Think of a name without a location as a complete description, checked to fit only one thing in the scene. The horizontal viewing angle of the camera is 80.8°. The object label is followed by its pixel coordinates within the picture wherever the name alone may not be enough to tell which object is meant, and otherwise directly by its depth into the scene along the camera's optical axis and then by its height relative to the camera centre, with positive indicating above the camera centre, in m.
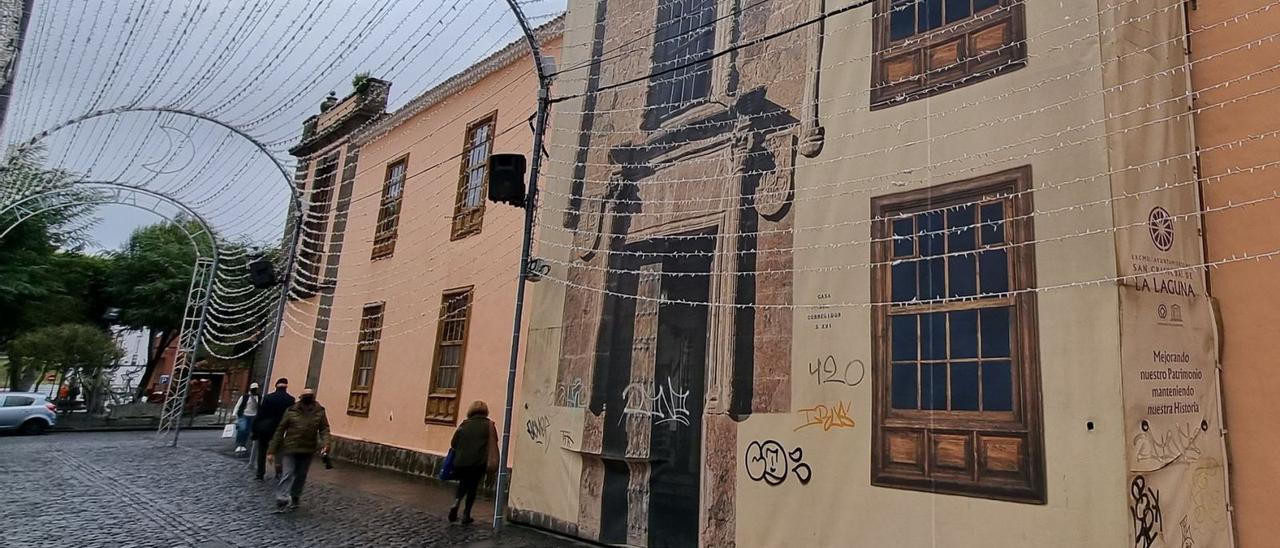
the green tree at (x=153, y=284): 29.62 +3.86
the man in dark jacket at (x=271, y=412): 11.41 -0.29
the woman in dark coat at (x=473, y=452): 8.49 -0.51
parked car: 20.61 -1.05
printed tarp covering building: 4.79 +1.11
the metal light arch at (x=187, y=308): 17.39 +2.02
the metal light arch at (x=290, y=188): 12.75 +4.05
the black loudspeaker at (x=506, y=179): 8.48 +2.53
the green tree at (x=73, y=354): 23.47 +0.71
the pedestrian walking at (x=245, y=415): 14.92 -0.50
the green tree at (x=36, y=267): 23.59 +3.57
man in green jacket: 8.87 -0.57
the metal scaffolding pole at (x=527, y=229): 7.93 +2.00
